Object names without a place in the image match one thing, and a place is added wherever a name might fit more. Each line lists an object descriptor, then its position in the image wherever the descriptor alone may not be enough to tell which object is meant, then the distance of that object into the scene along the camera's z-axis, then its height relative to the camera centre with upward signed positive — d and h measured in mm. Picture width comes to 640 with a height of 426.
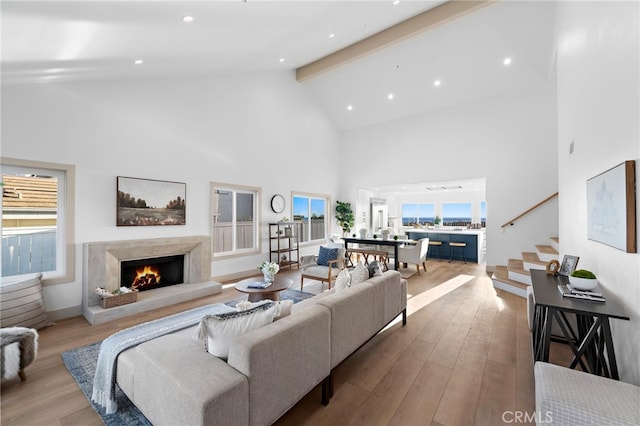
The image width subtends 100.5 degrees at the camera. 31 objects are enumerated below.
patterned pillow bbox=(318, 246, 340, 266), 4930 -764
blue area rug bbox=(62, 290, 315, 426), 1834 -1416
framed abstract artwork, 1636 +42
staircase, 4590 -1076
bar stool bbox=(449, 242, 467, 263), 7573 -982
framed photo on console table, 2637 -533
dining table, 6223 -693
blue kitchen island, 7662 -786
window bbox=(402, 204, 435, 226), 11406 -18
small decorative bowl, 2102 -559
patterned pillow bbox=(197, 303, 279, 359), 1635 -715
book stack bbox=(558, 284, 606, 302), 1971 -627
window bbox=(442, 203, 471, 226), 10711 -21
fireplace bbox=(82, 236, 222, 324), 3635 -923
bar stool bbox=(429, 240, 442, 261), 7958 -970
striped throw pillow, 2922 -1028
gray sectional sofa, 1328 -904
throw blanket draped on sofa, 1896 -1016
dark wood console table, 1742 -841
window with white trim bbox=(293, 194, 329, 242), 7516 -5
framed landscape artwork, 4082 +200
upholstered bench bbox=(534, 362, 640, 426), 1214 -910
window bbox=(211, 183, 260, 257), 5565 -110
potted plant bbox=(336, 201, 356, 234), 8656 -74
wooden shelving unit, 6508 -765
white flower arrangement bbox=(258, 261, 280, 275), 3701 -758
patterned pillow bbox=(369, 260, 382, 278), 3048 -649
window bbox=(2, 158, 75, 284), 3252 -62
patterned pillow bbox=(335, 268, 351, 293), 2805 -723
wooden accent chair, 4559 -950
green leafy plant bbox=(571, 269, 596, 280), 2141 -502
